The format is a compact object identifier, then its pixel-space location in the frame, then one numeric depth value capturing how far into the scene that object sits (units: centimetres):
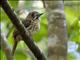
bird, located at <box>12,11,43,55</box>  751
